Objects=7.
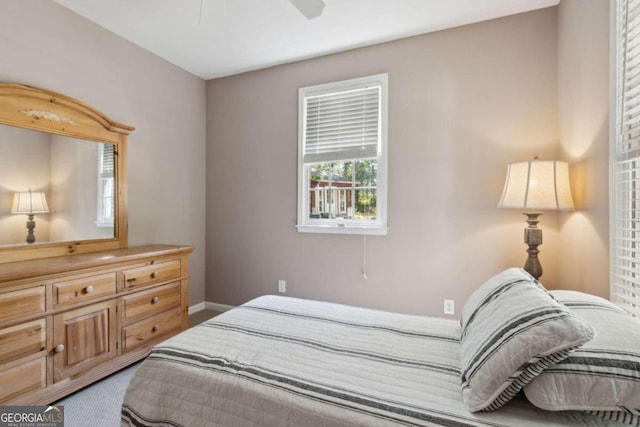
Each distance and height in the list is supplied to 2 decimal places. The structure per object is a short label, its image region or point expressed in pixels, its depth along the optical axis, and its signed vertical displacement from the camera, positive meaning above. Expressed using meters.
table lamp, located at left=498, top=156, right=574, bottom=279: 1.98 +0.14
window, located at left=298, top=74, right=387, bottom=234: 2.91 +0.55
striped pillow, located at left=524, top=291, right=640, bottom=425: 0.84 -0.46
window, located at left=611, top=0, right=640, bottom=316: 1.42 +0.23
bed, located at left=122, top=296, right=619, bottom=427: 0.93 -0.59
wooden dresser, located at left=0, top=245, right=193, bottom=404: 1.70 -0.68
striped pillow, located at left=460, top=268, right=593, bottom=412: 0.89 -0.41
